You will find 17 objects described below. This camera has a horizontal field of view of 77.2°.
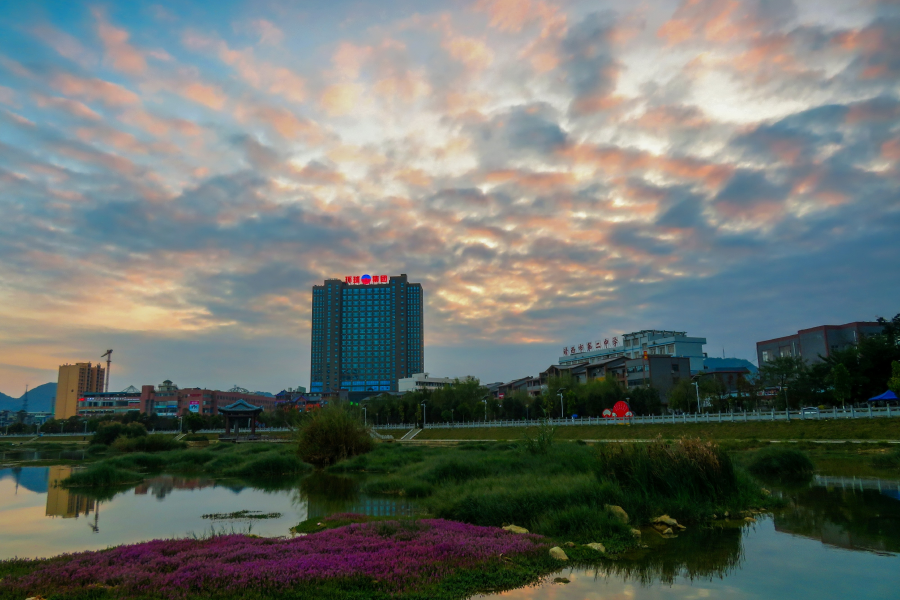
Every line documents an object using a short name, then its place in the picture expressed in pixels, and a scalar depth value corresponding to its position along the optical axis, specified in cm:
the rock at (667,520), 1364
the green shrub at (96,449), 5619
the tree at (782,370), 6800
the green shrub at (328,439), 3753
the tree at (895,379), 4110
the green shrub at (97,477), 2916
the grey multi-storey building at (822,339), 8150
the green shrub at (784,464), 2477
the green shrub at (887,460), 2620
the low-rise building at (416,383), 16294
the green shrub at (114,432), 6506
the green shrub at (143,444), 5303
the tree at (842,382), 4731
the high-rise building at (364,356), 19562
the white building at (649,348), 10775
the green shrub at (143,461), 3949
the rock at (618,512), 1310
